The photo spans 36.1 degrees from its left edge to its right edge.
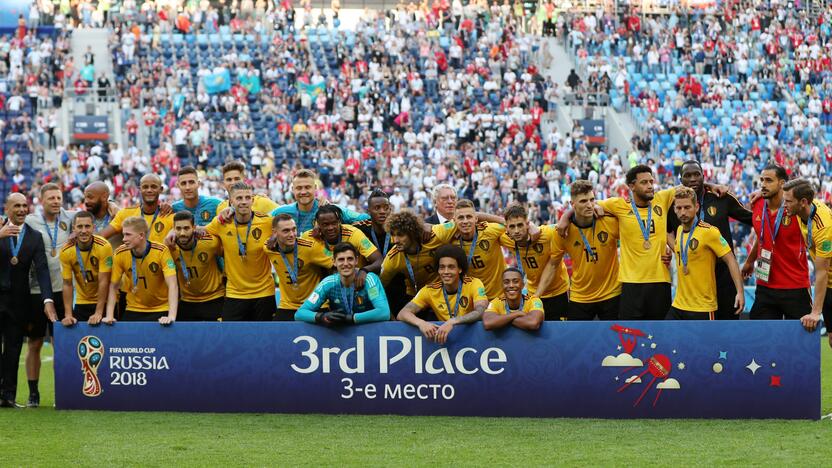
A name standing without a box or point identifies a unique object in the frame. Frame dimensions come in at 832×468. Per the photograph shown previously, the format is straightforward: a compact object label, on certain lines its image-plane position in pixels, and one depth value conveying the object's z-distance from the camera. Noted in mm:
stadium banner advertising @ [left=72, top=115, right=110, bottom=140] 31719
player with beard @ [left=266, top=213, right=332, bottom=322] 10867
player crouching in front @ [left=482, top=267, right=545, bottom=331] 10211
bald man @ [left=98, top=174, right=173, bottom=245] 11727
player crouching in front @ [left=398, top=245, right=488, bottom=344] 10336
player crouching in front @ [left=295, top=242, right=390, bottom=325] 10445
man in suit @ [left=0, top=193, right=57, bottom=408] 11664
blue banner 10031
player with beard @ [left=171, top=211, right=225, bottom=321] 11227
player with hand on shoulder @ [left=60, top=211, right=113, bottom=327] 11375
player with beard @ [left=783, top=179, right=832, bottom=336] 10062
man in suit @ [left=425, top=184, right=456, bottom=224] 11359
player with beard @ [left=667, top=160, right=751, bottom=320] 10906
